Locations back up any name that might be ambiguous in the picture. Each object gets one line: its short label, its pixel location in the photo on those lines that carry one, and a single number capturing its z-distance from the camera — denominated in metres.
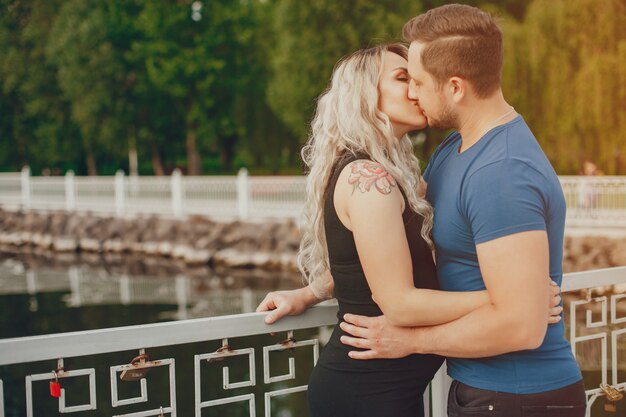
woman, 1.66
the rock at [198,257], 18.00
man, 1.55
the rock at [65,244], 21.52
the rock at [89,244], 20.80
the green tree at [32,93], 30.12
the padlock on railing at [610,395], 2.72
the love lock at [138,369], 2.02
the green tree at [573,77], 15.30
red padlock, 1.92
